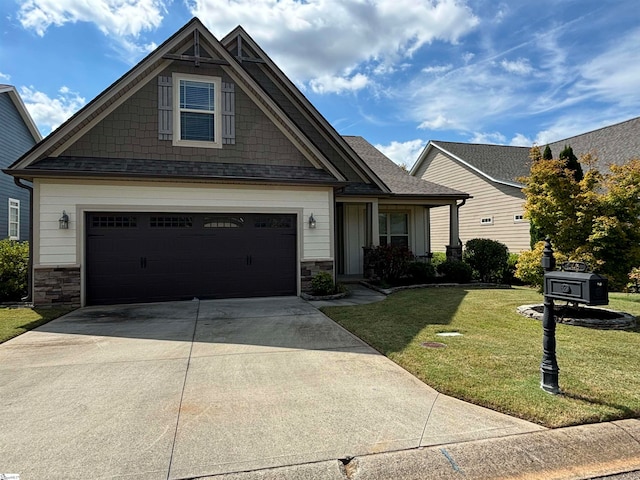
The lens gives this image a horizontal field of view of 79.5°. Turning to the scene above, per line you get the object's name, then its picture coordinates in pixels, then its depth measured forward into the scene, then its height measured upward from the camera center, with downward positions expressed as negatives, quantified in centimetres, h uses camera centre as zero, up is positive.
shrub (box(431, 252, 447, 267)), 1438 -48
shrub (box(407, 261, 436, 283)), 1321 -88
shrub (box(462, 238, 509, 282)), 1423 -51
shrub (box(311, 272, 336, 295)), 1057 -102
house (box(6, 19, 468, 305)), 938 +150
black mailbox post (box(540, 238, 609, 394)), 377 -48
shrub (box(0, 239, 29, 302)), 999 -63
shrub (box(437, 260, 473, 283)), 1352 -87
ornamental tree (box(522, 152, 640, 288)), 721 +62
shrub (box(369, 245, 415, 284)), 1260 -47
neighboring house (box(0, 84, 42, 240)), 1594 +421
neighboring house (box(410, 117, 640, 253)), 1781 +392
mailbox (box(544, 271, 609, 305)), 375 -42
